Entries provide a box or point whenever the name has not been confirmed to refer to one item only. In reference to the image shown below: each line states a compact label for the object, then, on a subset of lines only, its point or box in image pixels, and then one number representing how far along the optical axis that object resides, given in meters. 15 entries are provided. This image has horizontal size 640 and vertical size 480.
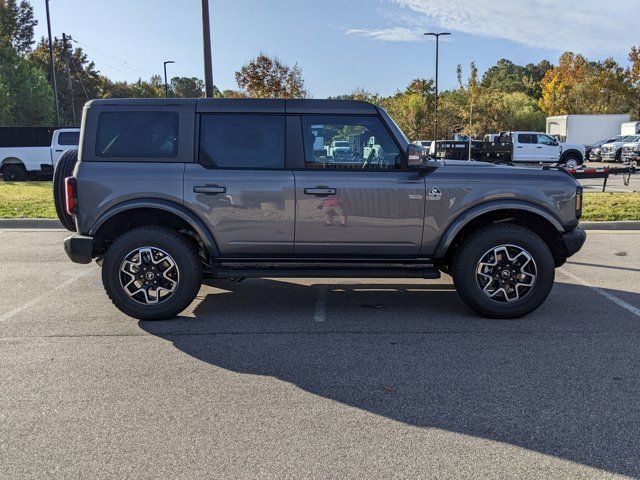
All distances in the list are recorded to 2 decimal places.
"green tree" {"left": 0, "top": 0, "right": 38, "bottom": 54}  51.66
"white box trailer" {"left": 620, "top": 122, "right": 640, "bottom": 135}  36.31
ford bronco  5.09
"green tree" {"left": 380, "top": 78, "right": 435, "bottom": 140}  42.16
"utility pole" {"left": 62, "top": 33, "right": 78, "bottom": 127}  42.24
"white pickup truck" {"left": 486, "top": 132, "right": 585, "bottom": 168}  27.59
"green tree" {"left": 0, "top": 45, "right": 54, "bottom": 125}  42.59
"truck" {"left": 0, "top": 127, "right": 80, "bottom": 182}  19.97
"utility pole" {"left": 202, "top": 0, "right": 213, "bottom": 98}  11.00
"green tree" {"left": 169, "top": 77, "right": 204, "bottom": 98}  118.43
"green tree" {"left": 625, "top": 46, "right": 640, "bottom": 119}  49.78
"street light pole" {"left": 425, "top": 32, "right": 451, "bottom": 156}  37.97
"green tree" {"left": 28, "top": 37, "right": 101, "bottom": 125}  58.44
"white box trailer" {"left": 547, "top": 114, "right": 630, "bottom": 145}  38.19
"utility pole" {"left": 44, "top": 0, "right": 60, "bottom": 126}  31.73
